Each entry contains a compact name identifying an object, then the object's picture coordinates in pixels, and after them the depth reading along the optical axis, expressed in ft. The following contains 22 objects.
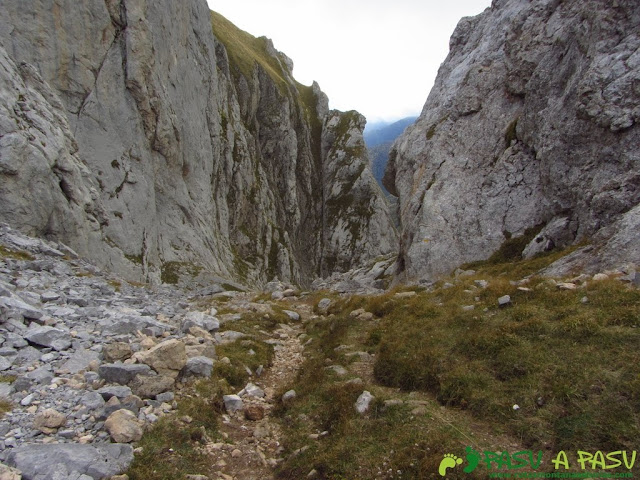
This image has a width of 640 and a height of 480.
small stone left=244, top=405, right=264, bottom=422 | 36.55
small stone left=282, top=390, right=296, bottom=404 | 39.25
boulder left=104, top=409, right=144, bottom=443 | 26.66
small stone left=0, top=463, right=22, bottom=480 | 20.33
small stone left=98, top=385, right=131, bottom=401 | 30.42
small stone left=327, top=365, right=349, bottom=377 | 42.96
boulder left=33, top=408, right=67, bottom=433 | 25.25
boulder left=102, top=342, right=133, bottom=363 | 36.19
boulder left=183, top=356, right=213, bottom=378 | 39.24
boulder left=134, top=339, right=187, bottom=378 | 36.52
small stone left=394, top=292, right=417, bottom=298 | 65.79
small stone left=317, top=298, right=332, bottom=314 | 83.92
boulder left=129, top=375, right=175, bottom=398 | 33.04
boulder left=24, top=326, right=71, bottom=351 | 35.83
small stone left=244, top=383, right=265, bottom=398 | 40.86
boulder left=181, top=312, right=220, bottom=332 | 53.01
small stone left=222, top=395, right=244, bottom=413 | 36.85
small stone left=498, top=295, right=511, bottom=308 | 45.73
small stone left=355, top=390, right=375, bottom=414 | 33.32
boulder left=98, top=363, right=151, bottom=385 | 32.99
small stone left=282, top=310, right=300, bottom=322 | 77.55
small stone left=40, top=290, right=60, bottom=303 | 49.45
